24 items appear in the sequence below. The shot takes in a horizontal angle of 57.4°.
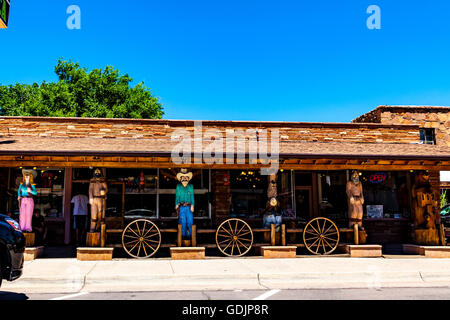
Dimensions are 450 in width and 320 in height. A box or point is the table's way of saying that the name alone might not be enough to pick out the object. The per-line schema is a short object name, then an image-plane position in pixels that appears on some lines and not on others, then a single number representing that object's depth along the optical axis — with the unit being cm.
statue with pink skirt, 1052
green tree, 3133
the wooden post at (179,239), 1061
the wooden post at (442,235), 1185
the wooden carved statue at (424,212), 1188
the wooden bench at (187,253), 1041
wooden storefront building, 1103
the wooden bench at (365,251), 1117
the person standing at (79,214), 1268
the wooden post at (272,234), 1107
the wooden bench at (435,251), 1132
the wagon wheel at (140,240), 1046
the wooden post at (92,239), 1041
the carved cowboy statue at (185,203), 1078
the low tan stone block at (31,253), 1002
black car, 595
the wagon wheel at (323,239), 1120
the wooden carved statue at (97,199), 1063
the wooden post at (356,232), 1142
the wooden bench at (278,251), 1087
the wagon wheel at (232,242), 1084
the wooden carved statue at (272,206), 1132
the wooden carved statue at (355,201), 1155
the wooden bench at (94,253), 1007
